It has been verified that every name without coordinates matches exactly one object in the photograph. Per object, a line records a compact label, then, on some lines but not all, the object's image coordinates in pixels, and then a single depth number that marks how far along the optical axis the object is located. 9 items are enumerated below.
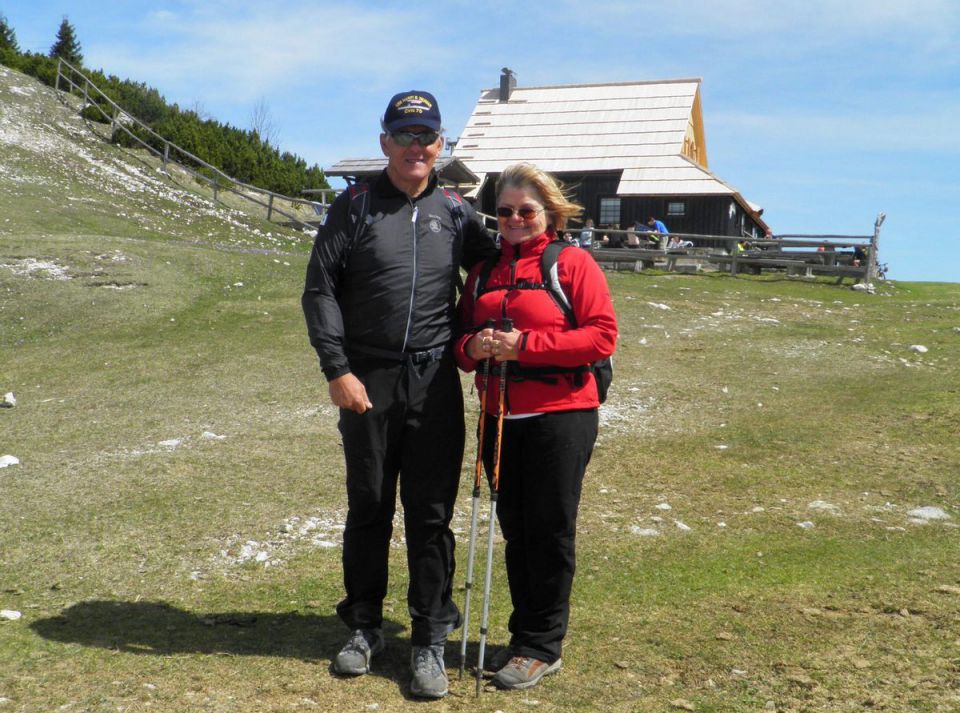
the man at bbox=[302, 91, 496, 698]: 4.30
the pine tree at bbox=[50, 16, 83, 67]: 51.09
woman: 4.18
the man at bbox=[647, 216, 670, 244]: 31.38
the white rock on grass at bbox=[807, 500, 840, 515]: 6.92
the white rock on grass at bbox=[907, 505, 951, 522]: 6.70
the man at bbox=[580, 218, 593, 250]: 27.88
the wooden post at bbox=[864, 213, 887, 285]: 25.72
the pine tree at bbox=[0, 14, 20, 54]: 45.78
